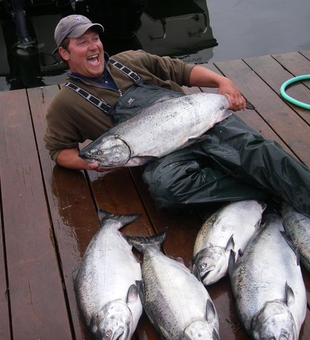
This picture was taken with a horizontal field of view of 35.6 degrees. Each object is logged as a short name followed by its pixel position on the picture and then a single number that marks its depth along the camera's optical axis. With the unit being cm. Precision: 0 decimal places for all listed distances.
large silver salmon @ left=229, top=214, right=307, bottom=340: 231
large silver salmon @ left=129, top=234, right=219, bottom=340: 232
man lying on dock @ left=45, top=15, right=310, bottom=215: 304
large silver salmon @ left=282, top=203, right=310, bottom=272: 282
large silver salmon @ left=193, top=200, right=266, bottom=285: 273
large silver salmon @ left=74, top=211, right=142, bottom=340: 240
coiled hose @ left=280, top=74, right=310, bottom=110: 449
